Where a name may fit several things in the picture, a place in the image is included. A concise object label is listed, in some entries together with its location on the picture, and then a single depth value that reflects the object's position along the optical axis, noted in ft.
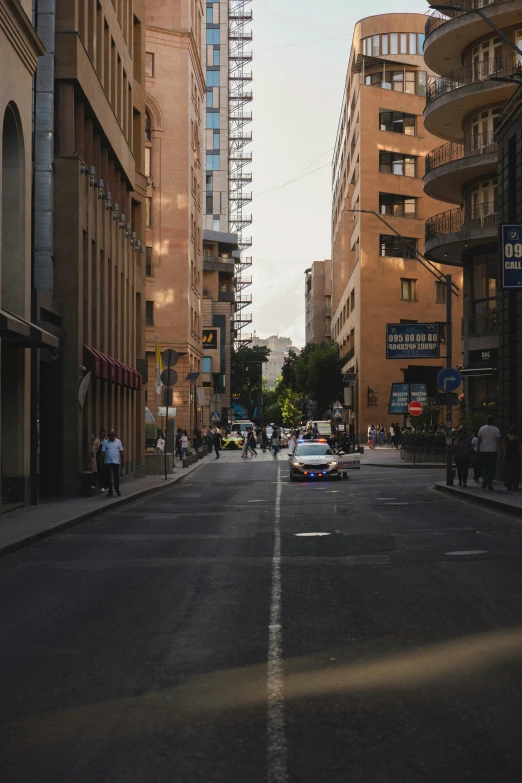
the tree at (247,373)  525.34
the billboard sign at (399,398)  174.40
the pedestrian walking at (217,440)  212.78
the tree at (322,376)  341.62
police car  120.06
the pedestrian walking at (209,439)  227.81
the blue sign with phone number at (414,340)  122.31
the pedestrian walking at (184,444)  186.50
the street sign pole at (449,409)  99.28
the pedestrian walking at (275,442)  205.36
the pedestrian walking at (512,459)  87.71
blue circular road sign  101.09
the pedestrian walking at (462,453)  98.17
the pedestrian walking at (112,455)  89.51
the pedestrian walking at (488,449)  91.25
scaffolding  492.13
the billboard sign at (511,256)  80.07
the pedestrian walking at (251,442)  215.57
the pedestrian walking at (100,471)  92.38
